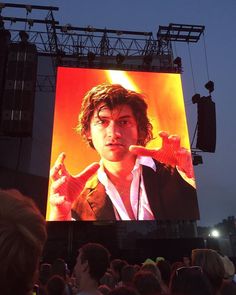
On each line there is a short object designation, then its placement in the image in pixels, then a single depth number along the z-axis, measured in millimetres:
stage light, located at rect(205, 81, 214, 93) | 10953
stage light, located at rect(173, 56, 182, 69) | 11586
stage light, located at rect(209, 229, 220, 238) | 12391
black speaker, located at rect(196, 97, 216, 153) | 10602
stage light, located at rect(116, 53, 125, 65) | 11352
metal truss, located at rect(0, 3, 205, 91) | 11688
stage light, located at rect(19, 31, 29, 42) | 10345
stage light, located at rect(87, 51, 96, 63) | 10881
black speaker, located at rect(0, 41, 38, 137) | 9484
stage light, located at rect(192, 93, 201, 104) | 10945
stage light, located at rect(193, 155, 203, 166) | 11164
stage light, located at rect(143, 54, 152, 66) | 11620
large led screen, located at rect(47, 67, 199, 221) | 8258
